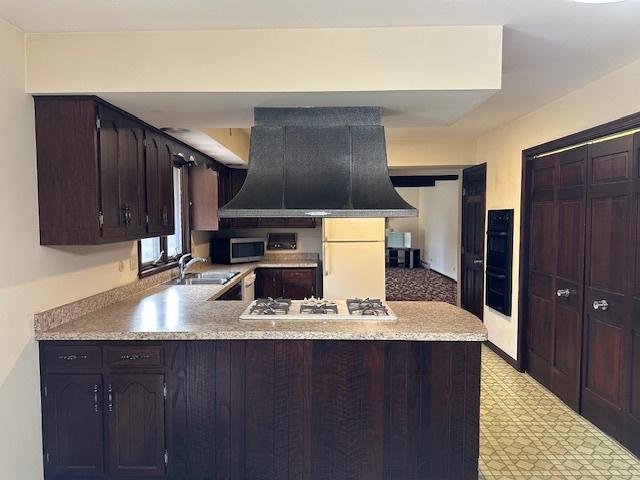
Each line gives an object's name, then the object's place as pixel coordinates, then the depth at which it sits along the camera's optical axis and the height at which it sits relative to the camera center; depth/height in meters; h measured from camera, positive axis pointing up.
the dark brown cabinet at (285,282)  5.35 -0.74
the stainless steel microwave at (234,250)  5.29 -0.31
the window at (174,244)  3.66 -0.17
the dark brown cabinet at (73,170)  2.23 +0.30
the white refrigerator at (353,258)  5.25 -0.41
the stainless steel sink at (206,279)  3.95 -0.52
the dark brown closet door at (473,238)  4.93 -0.16
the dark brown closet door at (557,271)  3.23 -0.39
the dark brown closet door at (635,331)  2.61 -0.67
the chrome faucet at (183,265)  3.95 -0.38
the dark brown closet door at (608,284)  2.72 -0.41
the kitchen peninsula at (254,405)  2.23 -0.97
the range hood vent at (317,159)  2.41 +0.40
